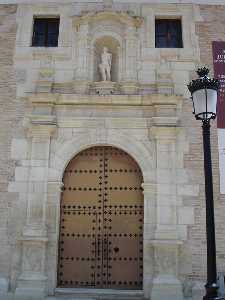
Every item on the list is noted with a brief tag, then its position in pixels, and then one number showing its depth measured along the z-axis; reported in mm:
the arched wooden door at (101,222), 8391
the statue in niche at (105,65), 9297
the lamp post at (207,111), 5059
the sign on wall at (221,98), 8734
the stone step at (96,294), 7822
